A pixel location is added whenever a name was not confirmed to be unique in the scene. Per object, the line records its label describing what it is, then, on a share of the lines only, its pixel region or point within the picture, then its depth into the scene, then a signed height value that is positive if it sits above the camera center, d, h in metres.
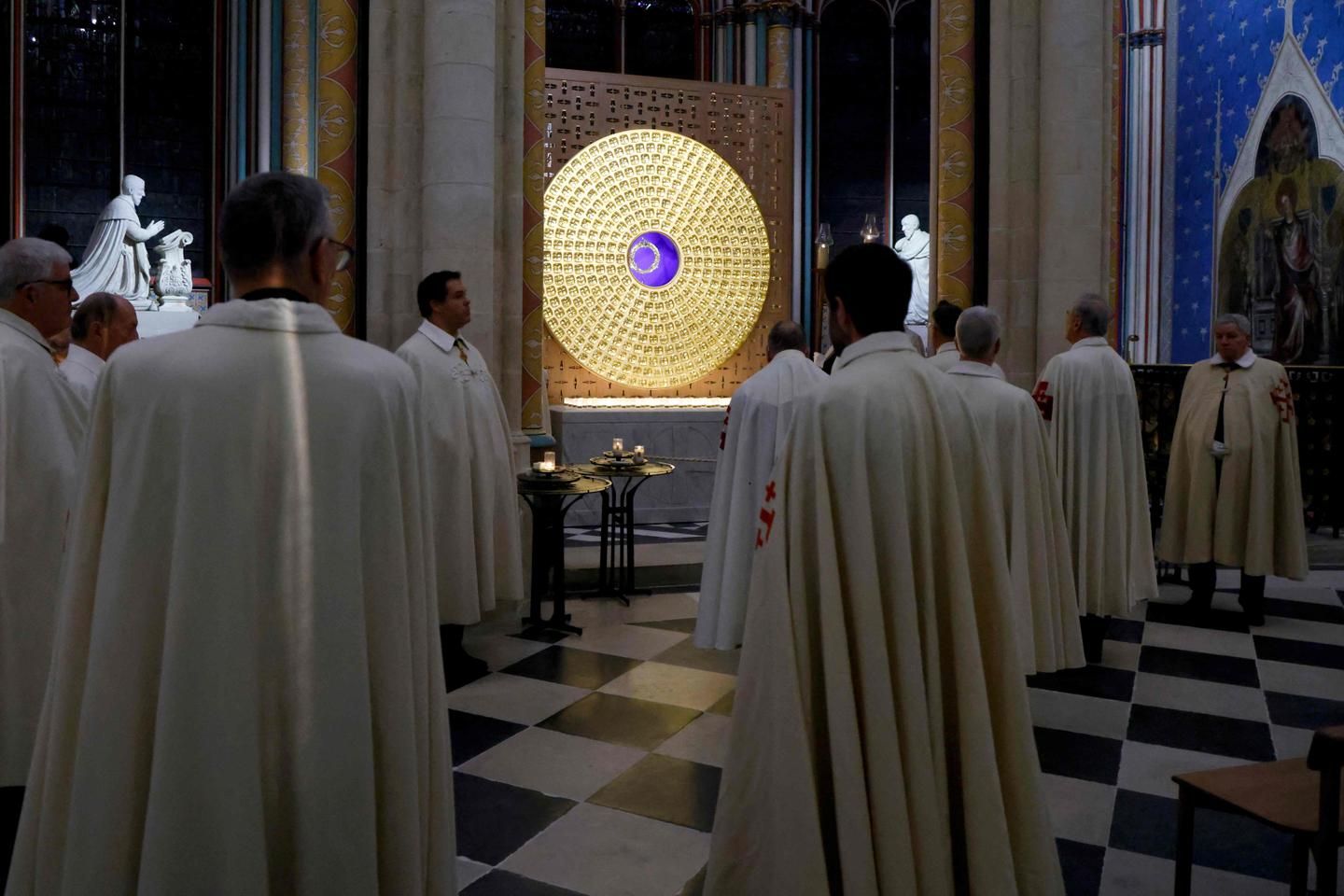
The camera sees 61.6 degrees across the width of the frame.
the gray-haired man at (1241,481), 5.99 -0.30
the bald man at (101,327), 3.76 +0.32
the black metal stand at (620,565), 6.44 -0.83
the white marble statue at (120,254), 10.15 +1.53
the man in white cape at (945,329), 5.22 +0.46
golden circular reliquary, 9.40 +1.43
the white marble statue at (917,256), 13.70 +2.06
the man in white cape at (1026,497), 4.04 -0.27
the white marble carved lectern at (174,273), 10.33 +1.37
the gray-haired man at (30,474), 2.87 -0.14
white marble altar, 9.21 -0.17
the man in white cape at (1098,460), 5.17 -0.16
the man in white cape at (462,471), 4.66 -0.21
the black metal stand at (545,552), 5.57 -0.65
